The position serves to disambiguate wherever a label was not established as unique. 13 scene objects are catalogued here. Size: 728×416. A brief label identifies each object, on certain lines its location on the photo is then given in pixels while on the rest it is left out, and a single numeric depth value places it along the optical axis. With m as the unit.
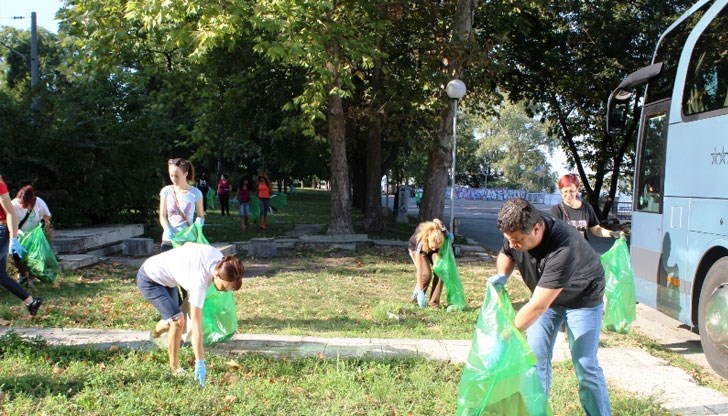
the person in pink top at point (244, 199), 18.45
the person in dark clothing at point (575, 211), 6.83
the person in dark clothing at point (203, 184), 25.88
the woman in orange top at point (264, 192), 18.34
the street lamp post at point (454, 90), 12.96
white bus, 5.87
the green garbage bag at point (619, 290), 6.95
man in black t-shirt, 3.43
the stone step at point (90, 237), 11.86
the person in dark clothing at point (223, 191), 24.45
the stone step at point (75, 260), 10.38
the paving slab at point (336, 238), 14.92
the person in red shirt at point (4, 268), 6.75
